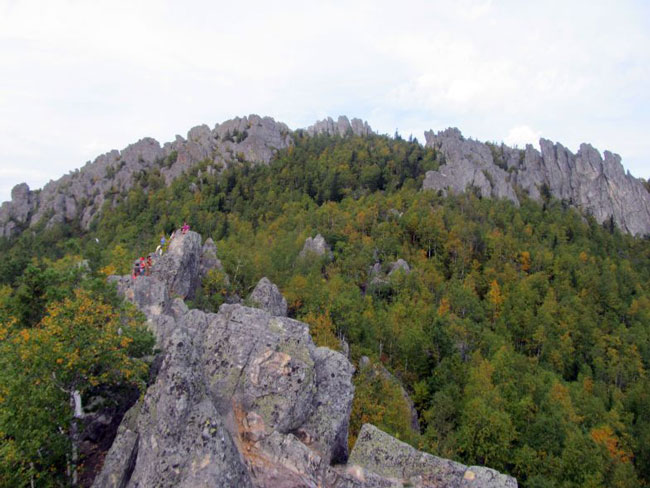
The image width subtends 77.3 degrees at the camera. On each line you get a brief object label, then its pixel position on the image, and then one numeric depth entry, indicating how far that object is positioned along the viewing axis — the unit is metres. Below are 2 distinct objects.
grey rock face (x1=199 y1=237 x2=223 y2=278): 43.34
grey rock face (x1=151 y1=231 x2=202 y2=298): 34.62
